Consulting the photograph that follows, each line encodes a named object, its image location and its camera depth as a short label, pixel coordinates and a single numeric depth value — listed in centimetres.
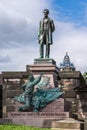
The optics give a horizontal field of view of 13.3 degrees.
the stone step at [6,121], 1725
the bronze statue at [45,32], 2092
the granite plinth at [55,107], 1895
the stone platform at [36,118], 1759
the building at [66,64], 6415
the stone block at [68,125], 1374
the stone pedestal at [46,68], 2029
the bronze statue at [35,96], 1896
